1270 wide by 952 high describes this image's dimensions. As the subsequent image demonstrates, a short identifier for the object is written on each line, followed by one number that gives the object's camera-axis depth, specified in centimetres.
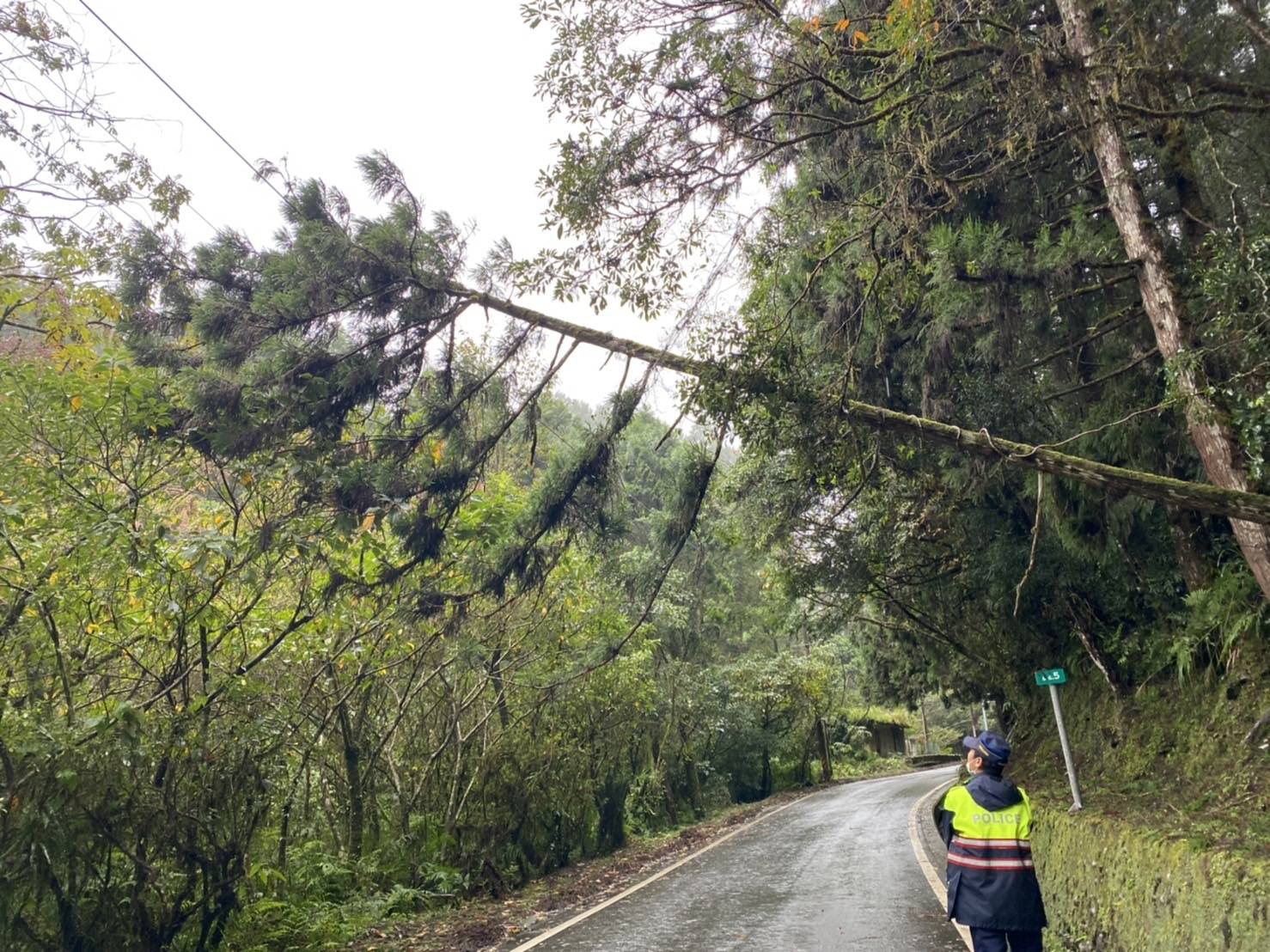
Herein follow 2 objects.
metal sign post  757
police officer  442
